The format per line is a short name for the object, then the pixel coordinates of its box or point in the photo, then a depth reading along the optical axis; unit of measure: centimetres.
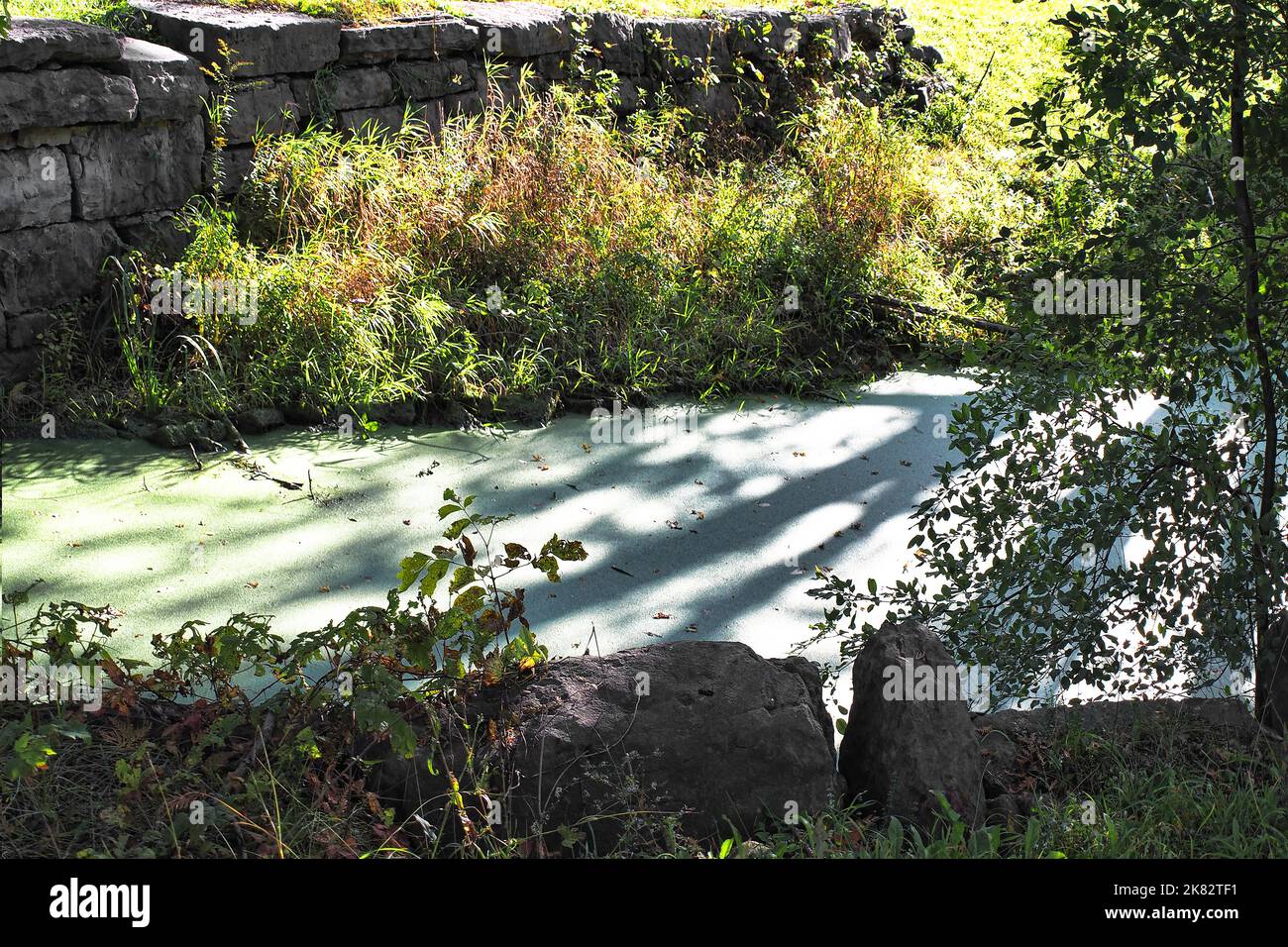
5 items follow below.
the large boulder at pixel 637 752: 278
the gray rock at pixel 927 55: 1060
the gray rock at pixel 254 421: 564
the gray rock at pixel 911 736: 288
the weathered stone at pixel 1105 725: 321
